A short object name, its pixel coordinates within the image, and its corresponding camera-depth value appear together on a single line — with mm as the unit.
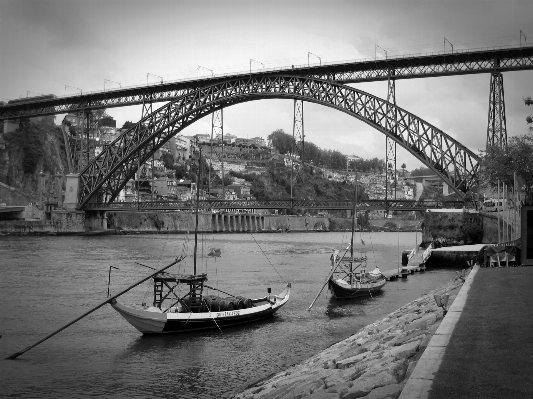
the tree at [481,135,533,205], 40781
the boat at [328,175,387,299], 30172
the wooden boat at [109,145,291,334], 21062
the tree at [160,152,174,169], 173500
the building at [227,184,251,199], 153412
